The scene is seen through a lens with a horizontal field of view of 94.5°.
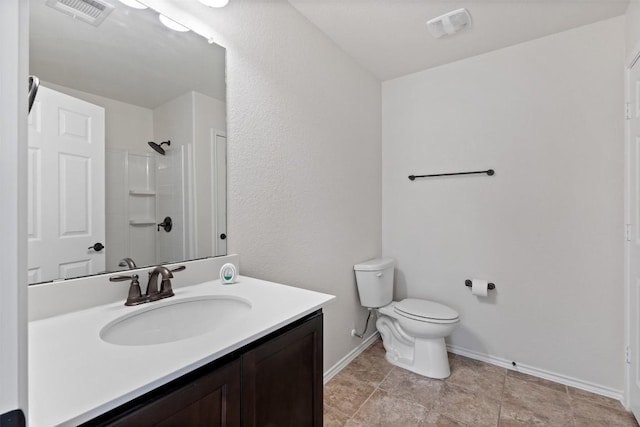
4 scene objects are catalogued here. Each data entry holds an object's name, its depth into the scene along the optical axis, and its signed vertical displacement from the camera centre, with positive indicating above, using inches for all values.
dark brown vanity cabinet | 22.5 -16.0
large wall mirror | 34.9 +11.1
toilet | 77.7 -28.6
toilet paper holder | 84.7 -20.0
